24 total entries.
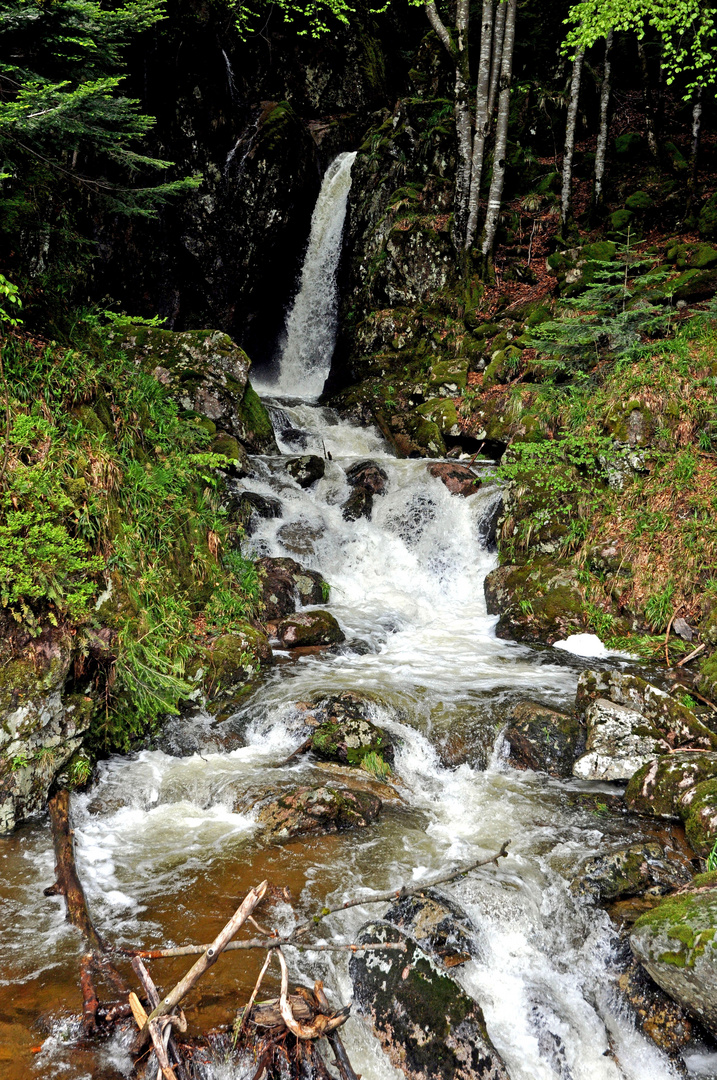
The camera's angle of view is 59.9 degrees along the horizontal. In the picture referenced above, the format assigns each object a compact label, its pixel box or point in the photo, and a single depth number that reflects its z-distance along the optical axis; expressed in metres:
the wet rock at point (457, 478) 10.59
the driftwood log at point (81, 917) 2.93
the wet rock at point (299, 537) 9.98
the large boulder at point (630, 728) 5.38
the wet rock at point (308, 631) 7.91
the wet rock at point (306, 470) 10.95
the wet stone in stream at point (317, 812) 4.68
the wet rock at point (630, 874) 3.95
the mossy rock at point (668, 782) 4.87
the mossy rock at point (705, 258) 11.41
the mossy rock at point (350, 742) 5.68
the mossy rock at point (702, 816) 4.34
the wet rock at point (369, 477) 11.04
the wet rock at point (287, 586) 8.36
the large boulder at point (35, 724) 4.57
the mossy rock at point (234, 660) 6.55
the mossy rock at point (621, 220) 14.63
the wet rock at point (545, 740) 5.64
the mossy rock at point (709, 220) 12.74
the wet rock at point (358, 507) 10.73
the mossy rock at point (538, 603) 8.16
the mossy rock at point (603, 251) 13.37
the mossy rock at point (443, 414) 12.63
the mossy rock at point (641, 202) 14.77
